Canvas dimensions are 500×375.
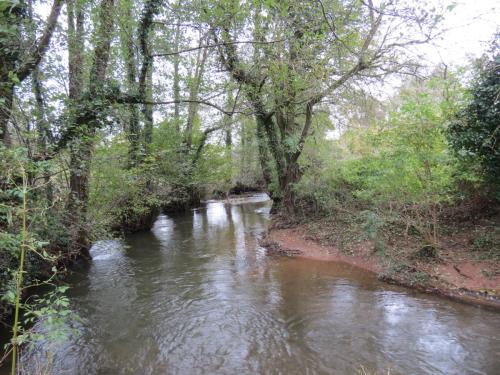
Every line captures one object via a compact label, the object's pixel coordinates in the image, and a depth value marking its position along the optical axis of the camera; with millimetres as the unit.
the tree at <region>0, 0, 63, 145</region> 5198
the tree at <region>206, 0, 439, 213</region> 8398
